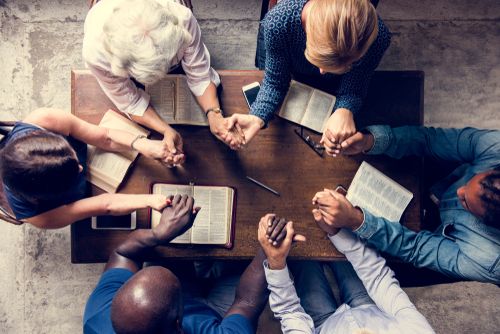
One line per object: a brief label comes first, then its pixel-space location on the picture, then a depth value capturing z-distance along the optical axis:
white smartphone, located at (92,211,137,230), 2.21
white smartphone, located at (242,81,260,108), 2.24
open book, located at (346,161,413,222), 2.23
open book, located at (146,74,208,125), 2.21
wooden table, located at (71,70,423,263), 2.21
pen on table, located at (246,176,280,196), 2.21
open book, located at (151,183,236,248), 2.21
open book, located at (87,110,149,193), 2.19
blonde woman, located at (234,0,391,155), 1.73
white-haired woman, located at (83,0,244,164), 1.82
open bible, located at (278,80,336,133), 2.23
